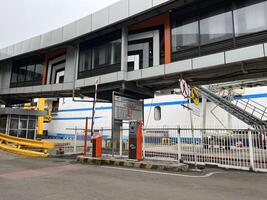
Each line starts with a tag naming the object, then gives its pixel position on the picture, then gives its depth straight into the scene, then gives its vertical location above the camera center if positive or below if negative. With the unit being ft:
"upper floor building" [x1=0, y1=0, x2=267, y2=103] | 31.12 +14.66
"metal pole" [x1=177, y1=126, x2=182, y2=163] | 31.94 -1.17
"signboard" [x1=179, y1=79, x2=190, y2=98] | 28.52 +5.61
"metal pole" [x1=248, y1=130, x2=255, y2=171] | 27.25 -2.32
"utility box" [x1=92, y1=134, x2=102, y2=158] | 35.63 -2.21
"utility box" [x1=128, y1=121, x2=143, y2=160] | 32.22 -1.08
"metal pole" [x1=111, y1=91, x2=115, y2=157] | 38.86 +1.38
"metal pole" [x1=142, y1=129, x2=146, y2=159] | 34.99 -2.19
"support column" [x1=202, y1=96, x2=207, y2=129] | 67.87 +6.90
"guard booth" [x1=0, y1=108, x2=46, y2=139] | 65.81 +2.89
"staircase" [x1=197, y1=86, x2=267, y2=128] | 55.47 +7.82
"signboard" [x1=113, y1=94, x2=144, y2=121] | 39.86 +4.61
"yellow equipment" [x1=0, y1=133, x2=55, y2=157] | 44.94 -3.00
